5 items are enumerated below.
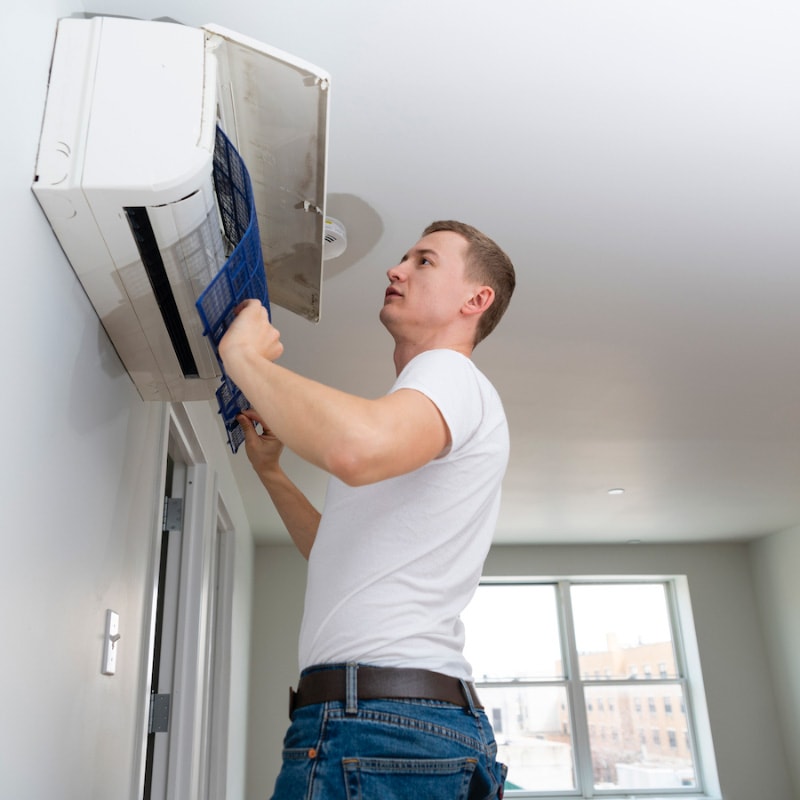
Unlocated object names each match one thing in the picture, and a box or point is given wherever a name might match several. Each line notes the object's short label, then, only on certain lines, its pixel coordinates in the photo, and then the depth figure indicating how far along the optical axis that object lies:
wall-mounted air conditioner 1.17
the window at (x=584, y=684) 6.27
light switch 1.60
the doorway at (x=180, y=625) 2.64
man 0.97
